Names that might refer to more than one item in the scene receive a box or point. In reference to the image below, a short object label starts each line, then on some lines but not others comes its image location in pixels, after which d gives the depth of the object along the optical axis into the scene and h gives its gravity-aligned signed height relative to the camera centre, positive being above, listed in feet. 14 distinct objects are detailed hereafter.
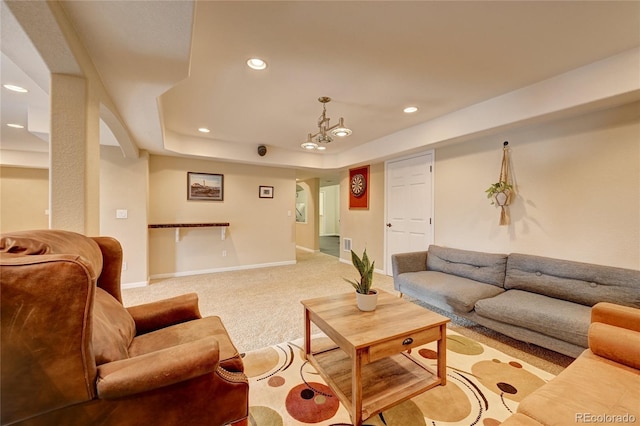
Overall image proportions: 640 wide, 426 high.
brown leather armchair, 2.57 -1.92
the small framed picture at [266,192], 17.26 +1.28
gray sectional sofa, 6.23 -2.45
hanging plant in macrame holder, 9.61 +0.88
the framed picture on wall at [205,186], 15.05 +1.41
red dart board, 16.72 +1.63
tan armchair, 3.14 -2.48
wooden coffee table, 4.68 -2.70
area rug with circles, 4.71 -3.86
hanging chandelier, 8.75 +2.92
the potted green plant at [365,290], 5.90 -1.88
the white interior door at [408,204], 12.95 +0.43
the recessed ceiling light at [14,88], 7.87 +3.83
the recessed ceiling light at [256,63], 6.78 +4.05
